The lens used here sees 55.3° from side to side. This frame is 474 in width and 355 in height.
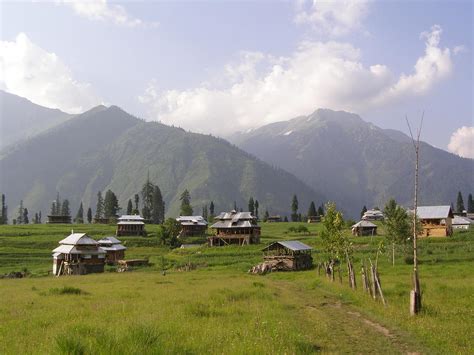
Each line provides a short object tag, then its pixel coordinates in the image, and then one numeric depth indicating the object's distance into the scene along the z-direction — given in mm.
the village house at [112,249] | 98288
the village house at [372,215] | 171588
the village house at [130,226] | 136000
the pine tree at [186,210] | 176250
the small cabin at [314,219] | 194125
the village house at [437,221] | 105750
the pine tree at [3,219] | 183312
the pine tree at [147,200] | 192500
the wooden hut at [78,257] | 84188
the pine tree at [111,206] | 187875
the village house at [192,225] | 142888
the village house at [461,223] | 129738
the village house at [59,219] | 176600
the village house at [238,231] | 121094
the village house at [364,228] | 123375
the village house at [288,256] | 73188
